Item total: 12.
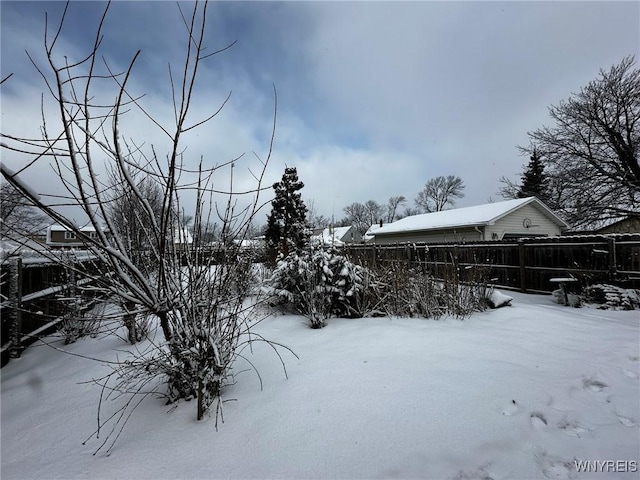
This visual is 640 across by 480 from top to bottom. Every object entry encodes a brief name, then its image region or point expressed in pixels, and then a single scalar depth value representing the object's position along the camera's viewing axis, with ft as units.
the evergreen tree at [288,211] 61.82
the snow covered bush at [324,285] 13.75
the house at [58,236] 122.48
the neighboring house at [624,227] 46.24
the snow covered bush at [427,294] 14.23
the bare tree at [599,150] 37.55
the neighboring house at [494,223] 49.32
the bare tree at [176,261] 4.56
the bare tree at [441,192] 141.90
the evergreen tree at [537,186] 45.58
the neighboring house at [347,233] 151.45
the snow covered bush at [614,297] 16.49
